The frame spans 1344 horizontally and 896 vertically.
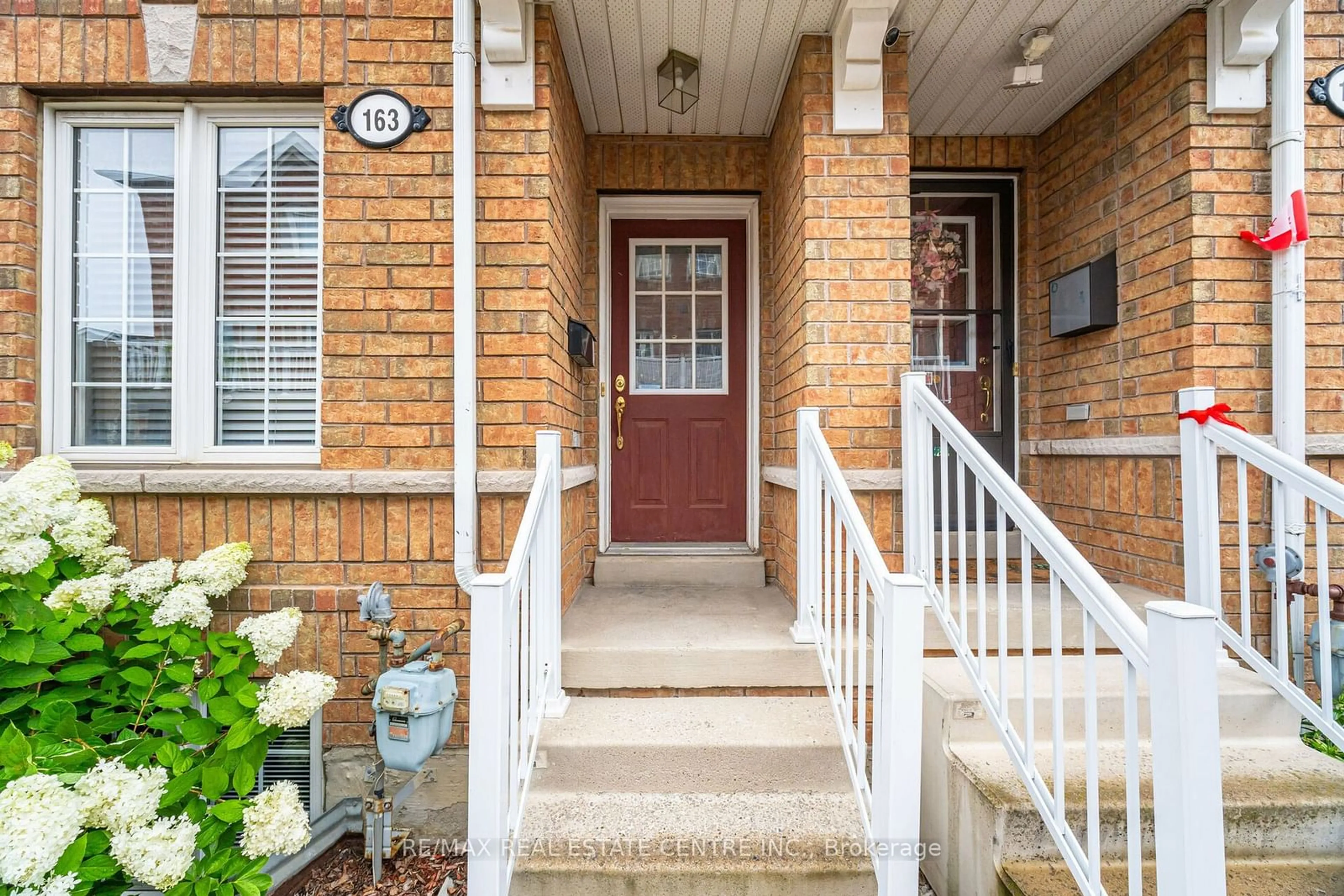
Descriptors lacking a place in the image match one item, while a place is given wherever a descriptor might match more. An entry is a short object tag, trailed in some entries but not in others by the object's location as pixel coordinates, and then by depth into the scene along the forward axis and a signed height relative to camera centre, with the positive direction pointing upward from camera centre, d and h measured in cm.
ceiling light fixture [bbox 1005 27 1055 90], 251 +166
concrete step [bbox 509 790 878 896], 170 -112
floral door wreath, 345 +111
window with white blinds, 244 +72
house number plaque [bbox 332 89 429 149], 237 +129
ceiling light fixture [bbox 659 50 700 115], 262 +165
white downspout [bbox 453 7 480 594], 227 +41
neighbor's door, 345 +86
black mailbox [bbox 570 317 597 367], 280 +52
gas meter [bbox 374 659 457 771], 197 -84
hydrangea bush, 155 -79
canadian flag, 230 +85
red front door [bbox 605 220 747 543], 350 +41
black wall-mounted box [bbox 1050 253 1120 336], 285 +73
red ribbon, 202 +12
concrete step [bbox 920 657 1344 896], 168 -96
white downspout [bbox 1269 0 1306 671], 233 +71
